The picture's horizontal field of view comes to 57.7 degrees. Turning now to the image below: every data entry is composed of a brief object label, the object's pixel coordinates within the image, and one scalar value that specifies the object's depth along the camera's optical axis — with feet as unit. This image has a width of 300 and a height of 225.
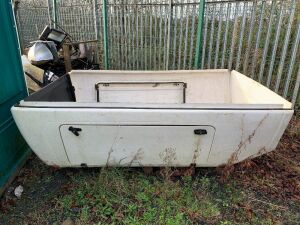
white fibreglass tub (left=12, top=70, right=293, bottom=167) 6.89
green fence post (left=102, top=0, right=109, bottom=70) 16.54
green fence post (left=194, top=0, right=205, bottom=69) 13.79
